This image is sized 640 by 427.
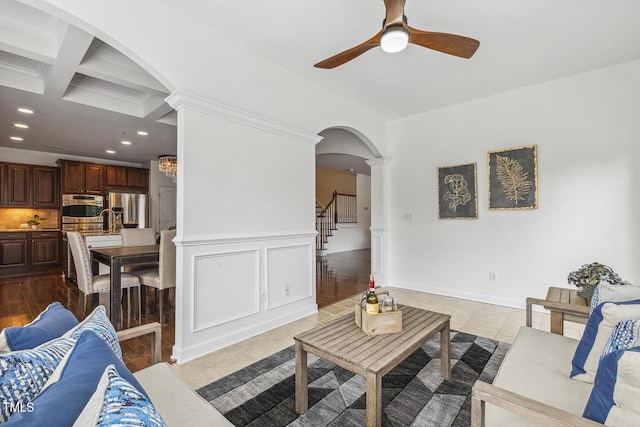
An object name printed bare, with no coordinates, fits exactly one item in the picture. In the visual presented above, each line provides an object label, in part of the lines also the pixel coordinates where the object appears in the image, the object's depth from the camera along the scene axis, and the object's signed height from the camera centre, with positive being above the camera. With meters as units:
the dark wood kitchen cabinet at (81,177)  6.18 +0.90
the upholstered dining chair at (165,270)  3.04 -0.55
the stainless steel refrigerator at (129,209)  6.57 +0.21
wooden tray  1.76 -0.64
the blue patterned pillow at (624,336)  1.01 -0.43
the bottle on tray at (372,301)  1.79 -0.52
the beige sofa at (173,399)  1.00 -0.70
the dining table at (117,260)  2.87 -0.44
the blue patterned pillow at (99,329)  0.94 -0.38
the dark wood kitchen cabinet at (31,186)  5.82 +0.67
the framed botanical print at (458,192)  4.03 +0.36
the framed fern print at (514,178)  3.57 +0.49
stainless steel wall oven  6.07 +0.11
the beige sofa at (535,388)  0.93 -0.72
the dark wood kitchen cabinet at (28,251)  5.65 -0.67
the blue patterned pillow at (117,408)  0.50 -0.34
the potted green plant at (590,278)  1.99 -0.43
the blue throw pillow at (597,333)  1.21 -0.51
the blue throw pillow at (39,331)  0.84 -0.36
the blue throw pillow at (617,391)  0.77 -0.49
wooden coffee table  1.39 -0.71
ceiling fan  1.82 +1.23
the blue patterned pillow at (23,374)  0.64 -0.38
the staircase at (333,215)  8.98 +0.08
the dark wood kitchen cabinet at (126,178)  6.77 +0.97
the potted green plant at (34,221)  6.18 -0.05
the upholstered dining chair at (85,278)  3.02 -0.65
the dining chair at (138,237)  4.16 -0.28
